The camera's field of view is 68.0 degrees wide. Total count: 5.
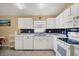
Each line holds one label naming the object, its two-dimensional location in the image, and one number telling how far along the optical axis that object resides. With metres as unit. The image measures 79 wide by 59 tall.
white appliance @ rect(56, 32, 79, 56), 1.04
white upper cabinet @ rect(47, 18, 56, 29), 3.13
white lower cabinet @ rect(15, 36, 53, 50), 2.66
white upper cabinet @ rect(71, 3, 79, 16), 1.25
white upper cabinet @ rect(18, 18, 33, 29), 3.10
